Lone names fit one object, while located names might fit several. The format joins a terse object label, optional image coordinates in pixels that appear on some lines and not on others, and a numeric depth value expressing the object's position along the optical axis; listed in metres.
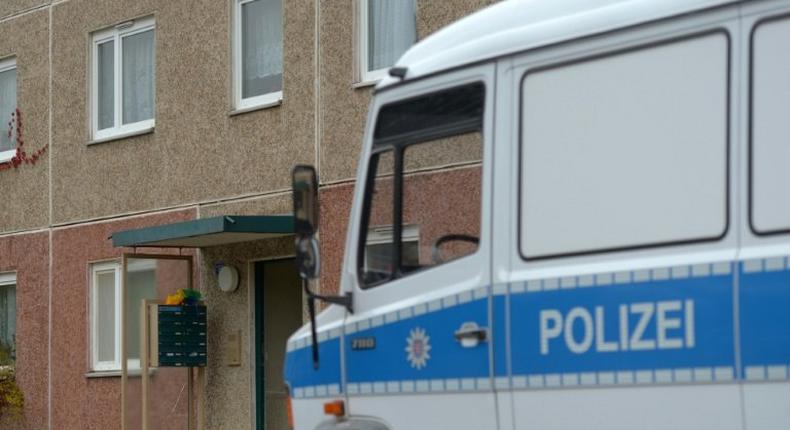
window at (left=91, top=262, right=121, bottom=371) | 18.55
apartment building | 15.63
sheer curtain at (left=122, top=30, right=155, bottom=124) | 18.27
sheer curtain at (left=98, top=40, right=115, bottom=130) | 18.84
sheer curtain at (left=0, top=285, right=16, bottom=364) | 20.23
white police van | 6.30
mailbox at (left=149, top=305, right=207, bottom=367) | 16.59
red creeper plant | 19.64
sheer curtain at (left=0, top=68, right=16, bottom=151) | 20.50
